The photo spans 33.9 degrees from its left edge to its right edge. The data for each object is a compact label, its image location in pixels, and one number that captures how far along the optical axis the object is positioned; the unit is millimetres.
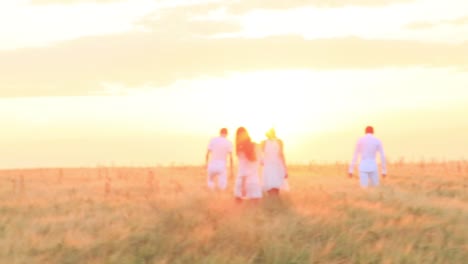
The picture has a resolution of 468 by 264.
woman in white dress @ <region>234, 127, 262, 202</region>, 18688
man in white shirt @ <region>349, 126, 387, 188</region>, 23578
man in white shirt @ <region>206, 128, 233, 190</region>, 23125
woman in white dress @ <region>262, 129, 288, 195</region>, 19453
